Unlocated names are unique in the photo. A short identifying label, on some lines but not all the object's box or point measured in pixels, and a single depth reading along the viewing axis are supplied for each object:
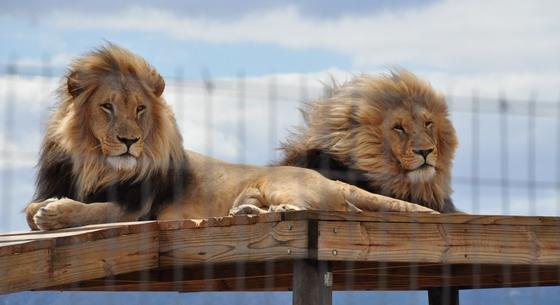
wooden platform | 11.36
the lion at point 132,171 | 13.73
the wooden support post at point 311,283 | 11.66
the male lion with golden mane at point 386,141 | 14.99
